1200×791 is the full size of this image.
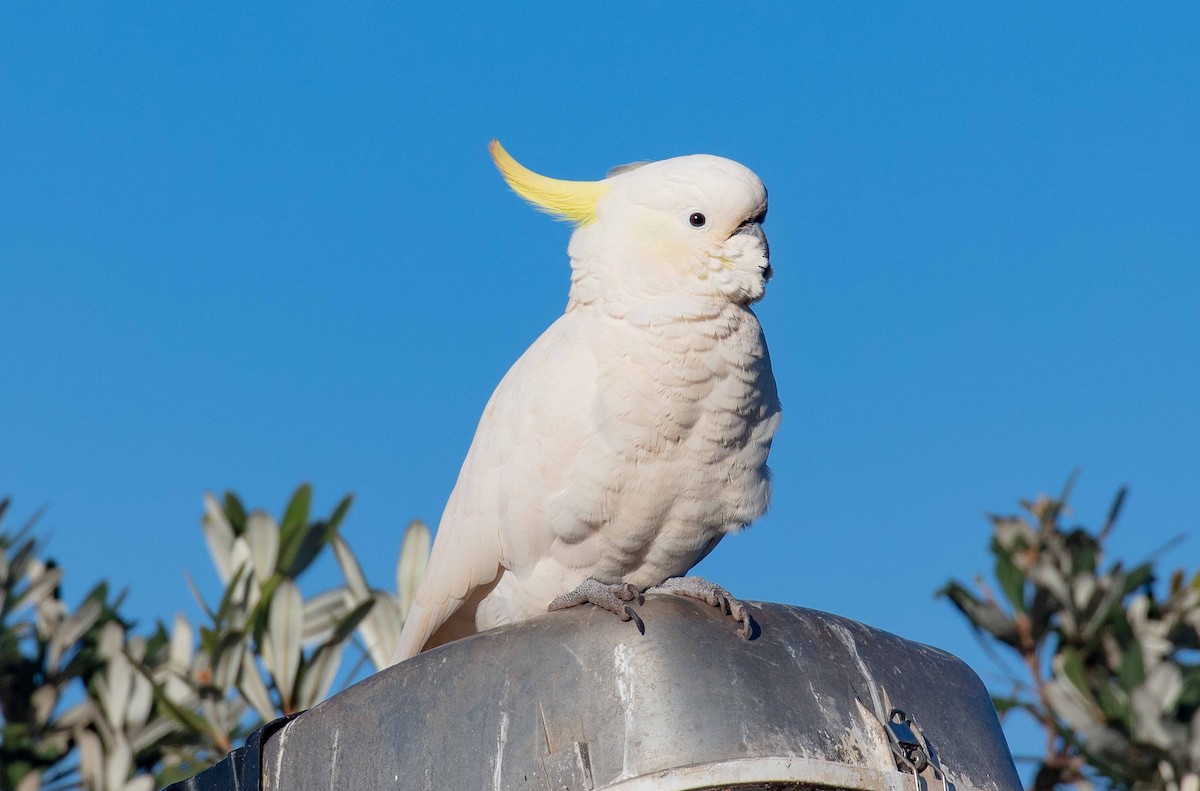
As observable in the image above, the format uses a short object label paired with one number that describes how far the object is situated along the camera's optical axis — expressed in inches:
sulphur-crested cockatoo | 237.8
